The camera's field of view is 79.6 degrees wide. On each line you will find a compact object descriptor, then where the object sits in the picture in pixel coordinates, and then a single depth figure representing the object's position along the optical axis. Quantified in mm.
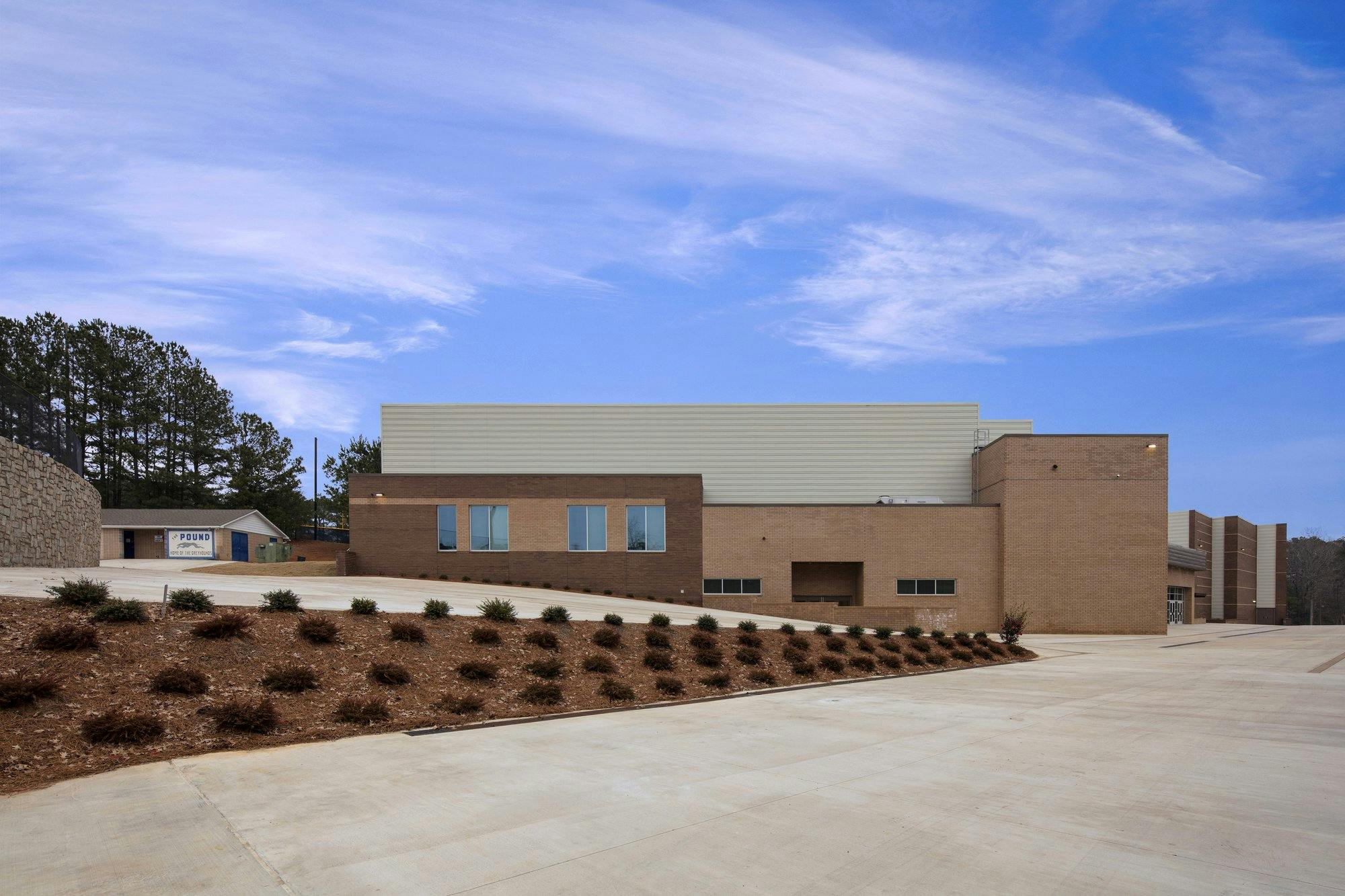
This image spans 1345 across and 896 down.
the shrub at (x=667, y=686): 13727
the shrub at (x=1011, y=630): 25938
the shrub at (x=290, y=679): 10750
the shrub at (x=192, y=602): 12852
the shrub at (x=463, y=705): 11070
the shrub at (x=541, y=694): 12141
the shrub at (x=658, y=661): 15289
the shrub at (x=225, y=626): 11680
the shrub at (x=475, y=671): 12727
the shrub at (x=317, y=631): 12812
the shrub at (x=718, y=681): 14727
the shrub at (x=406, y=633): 13836
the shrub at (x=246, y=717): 9391
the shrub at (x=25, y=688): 8664
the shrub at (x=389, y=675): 11789
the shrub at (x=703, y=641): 17250
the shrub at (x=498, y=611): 16328
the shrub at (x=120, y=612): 11438
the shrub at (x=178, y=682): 9867
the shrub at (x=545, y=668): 13375
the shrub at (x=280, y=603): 14117
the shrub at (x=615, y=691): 12953
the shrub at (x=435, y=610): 15656
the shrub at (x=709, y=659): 16109
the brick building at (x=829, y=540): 37156
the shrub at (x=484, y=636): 14570
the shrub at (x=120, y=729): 8477
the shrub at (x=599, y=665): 14289
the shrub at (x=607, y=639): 16109
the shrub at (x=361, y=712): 10219
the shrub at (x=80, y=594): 11906
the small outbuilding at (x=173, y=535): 49500
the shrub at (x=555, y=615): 16734
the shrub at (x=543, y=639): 15078
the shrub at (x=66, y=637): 10203
